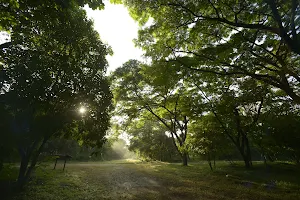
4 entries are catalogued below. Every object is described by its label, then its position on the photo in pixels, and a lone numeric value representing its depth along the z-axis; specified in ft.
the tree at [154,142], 100.89
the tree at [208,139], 43.30
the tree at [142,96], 53.01
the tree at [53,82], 18.35
